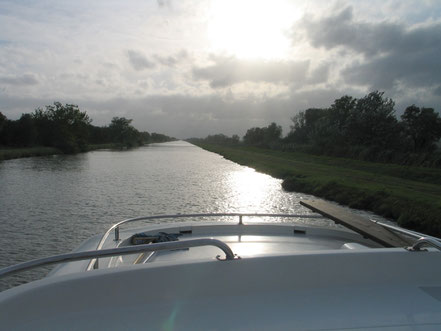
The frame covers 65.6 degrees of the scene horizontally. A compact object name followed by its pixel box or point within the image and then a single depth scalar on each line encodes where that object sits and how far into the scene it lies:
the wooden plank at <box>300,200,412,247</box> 3.33
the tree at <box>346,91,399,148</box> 32.84
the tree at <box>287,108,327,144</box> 61.41
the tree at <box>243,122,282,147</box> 83.05
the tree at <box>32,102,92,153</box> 60.72
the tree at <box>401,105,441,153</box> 41.25
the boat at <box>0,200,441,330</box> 1.83
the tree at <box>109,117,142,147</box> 108.56
